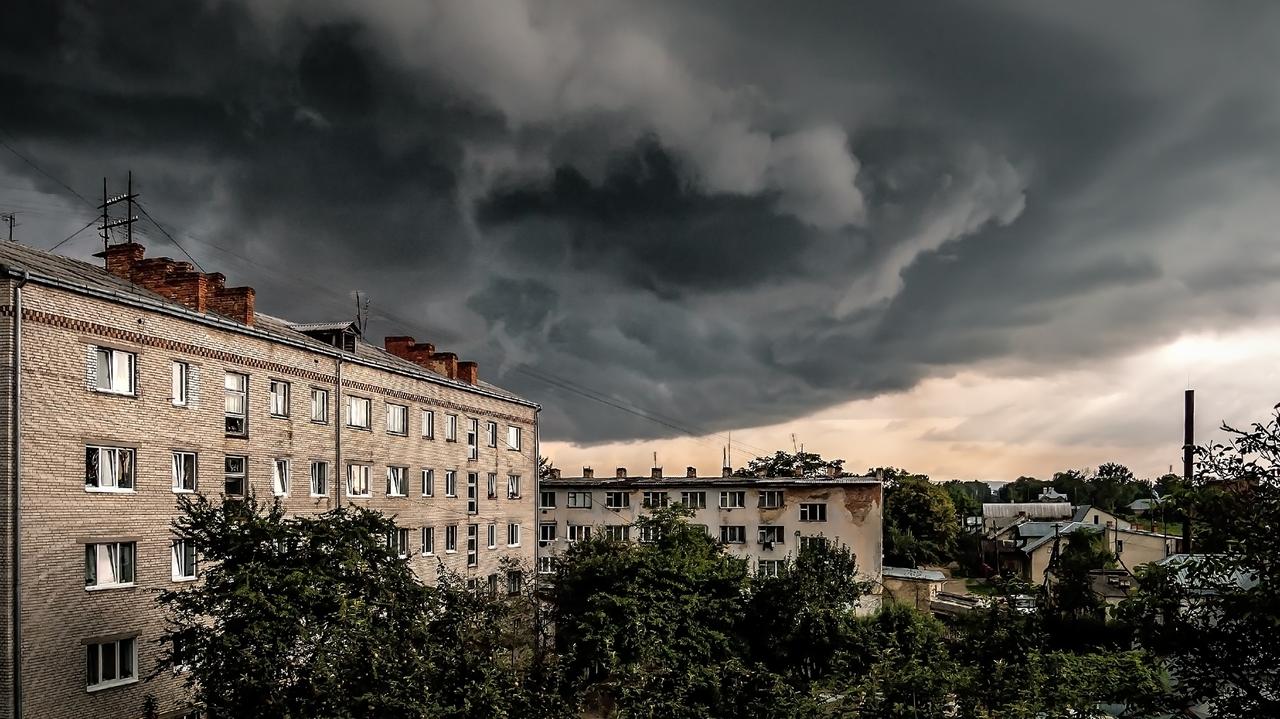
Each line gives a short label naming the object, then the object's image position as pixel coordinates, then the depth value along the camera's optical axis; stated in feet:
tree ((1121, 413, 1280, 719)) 41.19
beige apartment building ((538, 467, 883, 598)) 188.75
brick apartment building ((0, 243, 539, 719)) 80.28
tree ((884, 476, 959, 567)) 286.46
